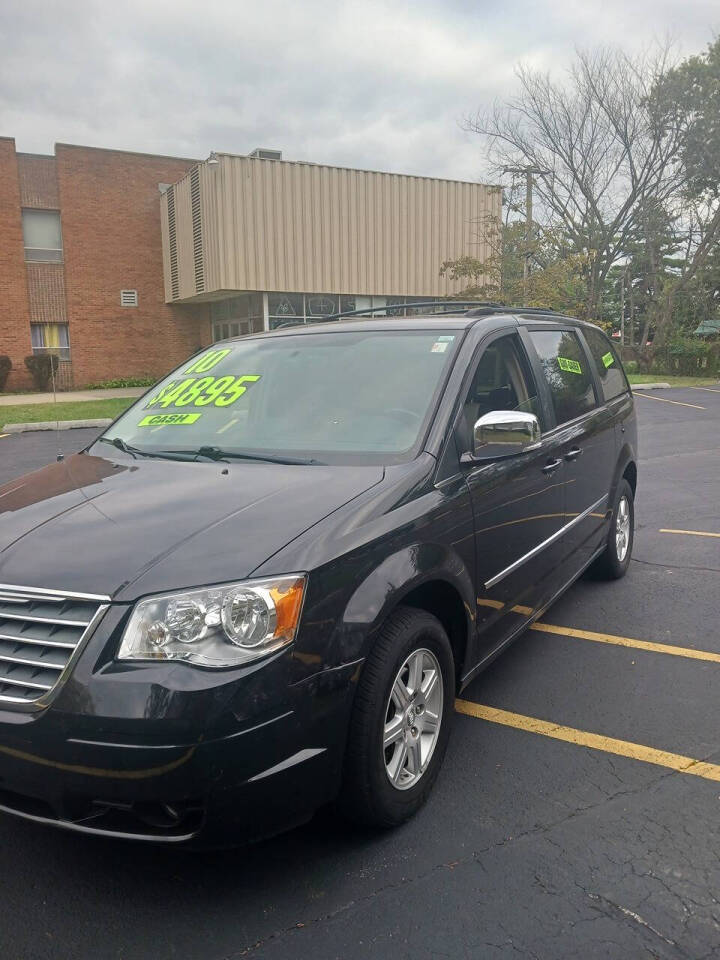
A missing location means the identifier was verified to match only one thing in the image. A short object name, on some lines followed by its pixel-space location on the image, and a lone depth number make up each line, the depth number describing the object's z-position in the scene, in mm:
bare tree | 28594
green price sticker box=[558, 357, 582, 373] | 4629
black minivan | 2170
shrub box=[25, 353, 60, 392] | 27891
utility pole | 24094
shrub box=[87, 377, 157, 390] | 29375
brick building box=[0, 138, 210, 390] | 28172
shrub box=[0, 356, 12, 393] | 27406
